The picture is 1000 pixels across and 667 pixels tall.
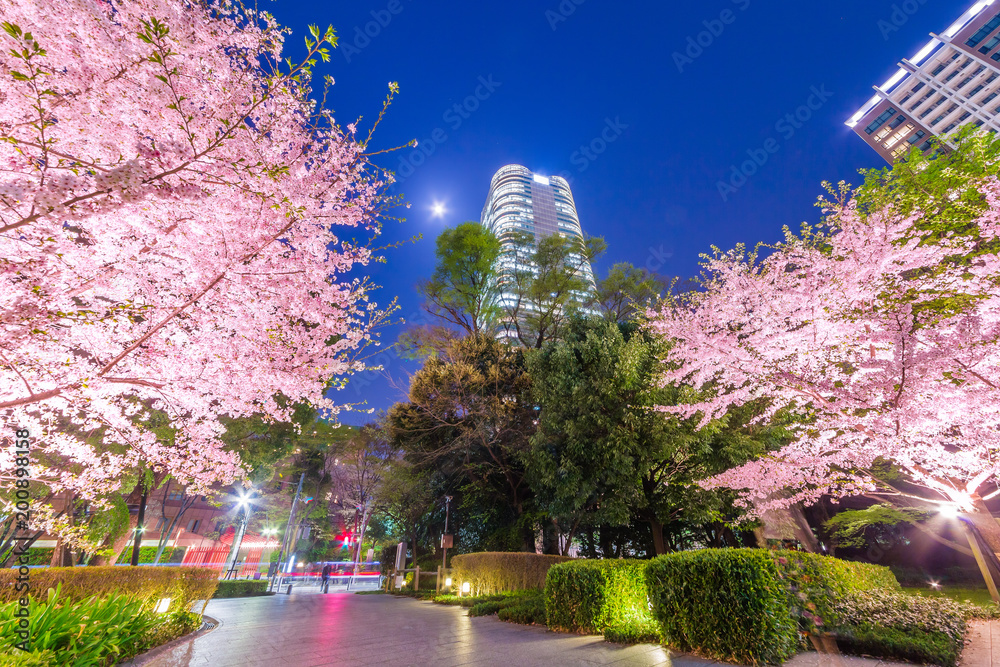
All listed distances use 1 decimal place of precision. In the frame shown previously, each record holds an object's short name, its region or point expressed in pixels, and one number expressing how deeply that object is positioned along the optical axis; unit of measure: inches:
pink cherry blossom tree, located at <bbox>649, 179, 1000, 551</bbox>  225.6
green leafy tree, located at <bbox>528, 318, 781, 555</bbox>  437.1
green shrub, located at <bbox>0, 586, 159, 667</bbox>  153.6
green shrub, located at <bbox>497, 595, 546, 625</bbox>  330.6
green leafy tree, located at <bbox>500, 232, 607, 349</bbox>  775.7
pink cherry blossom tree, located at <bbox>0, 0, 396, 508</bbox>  118.5
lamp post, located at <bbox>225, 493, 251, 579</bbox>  782.5
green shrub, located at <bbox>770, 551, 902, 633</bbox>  209.8
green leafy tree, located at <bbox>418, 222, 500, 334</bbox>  783.7
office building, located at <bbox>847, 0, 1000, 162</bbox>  1840.6
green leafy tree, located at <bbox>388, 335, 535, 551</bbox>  633.0
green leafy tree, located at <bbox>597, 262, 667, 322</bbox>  750.5
